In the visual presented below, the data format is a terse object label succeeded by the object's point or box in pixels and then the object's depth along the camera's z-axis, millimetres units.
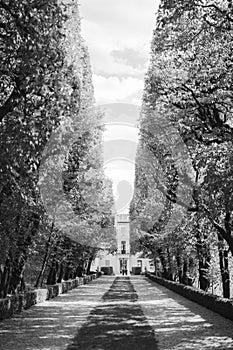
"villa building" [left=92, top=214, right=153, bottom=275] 102938
